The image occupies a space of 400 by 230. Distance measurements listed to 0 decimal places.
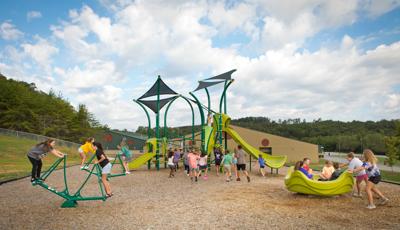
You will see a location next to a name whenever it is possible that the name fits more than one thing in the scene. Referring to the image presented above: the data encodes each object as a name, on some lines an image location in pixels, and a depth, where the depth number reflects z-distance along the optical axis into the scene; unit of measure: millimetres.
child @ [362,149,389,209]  6641
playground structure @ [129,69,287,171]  15273
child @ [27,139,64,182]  6781
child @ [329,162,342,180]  8667
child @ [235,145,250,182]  12016
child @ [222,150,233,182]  11867
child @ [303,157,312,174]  8734
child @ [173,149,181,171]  13645
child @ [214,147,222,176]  14410
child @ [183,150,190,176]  14206
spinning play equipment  7590
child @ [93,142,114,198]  6965
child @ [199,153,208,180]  12787
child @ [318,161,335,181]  8942
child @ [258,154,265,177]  13941
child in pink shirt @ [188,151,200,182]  11820
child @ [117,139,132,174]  11859
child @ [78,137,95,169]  8852
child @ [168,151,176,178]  13327
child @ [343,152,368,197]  6997
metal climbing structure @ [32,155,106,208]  6840
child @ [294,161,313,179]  8419
